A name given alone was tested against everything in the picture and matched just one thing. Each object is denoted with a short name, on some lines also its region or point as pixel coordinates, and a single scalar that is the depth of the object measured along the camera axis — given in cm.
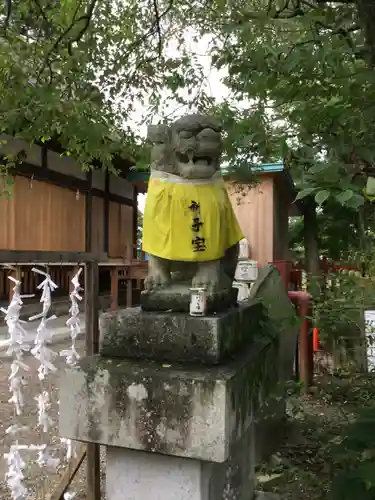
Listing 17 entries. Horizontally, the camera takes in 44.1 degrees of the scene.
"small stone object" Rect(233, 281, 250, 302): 785
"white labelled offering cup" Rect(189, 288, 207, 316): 212
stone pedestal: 187
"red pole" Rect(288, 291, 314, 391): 655
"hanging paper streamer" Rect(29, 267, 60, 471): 269
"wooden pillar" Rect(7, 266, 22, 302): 261
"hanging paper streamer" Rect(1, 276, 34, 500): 259
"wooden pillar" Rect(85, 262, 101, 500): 303
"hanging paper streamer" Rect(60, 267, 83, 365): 294
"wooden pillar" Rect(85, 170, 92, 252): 1187
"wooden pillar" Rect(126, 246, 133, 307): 1212
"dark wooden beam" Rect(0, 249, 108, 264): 246
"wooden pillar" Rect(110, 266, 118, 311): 1046
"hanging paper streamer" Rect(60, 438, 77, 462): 311
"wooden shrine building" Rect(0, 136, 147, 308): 955
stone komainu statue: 232
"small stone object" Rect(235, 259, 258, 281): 877
